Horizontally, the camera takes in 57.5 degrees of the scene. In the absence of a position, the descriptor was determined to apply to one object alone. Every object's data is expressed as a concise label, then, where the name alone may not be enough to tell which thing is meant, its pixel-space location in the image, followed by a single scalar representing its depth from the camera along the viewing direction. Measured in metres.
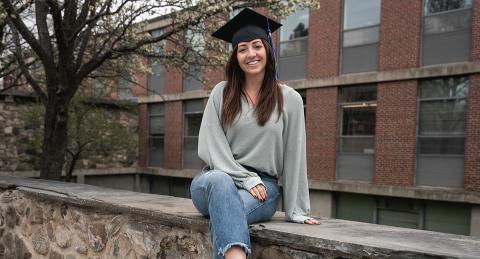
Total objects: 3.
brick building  12.95
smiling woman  2.50
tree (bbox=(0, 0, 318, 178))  6.85
